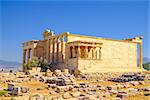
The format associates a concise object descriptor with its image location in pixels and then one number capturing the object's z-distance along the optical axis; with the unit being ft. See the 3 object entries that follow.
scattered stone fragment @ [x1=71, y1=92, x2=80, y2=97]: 48.80
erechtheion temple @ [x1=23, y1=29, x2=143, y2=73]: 125.70
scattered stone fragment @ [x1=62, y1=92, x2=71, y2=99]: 46.47
